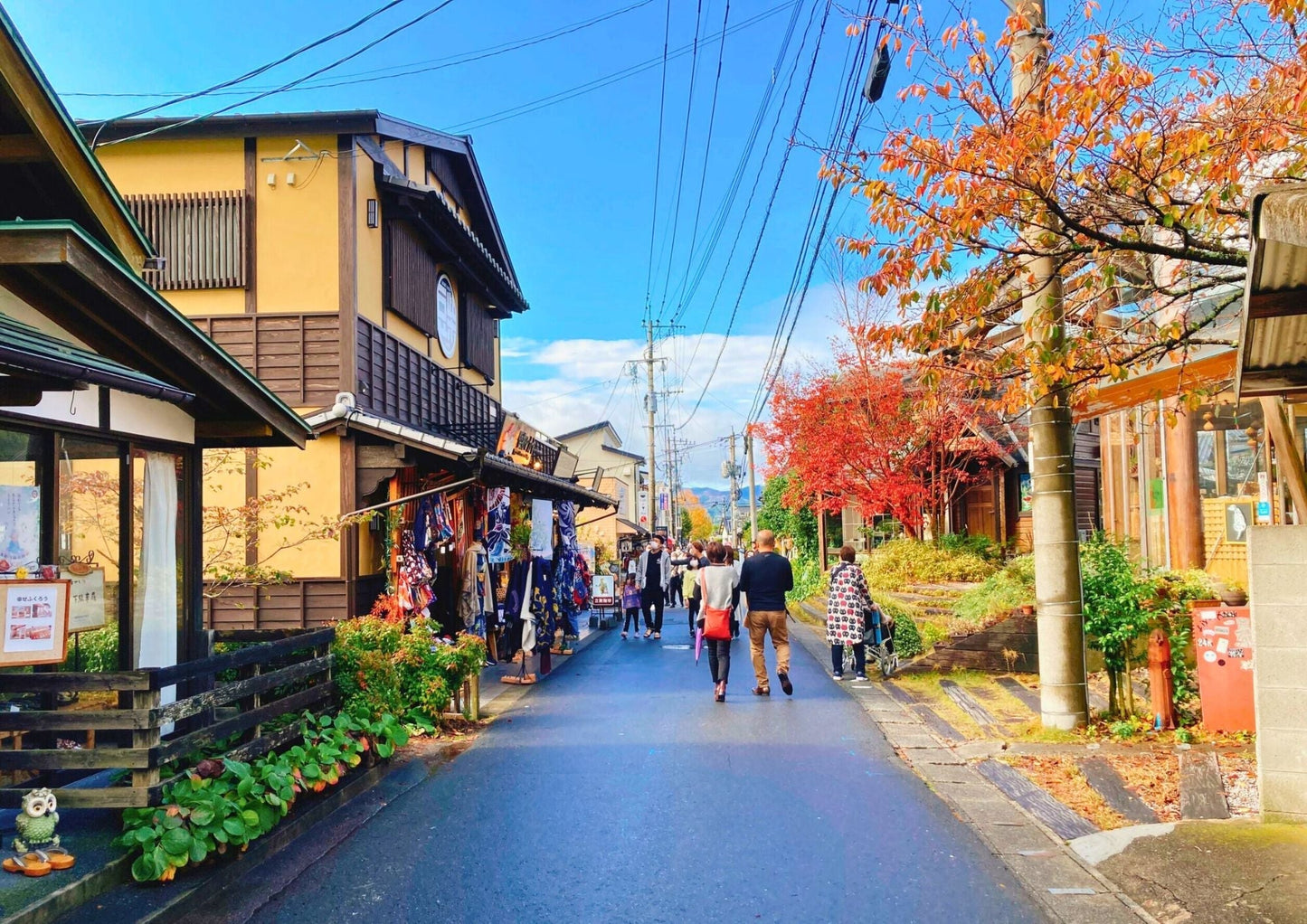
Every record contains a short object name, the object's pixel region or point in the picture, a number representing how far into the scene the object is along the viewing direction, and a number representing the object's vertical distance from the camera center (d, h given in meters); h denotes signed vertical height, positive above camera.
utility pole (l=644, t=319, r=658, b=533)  45.16 +5.83
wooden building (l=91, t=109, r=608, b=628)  12.48 +3.36
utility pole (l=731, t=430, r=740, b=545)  55.51 +2.01
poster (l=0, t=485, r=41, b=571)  5.90 +0.07
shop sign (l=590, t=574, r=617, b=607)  22.81 -1.62
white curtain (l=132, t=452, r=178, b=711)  7.11 -0.32
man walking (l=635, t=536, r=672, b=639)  19.75 -1.26
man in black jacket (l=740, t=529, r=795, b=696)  11.30 -0.85
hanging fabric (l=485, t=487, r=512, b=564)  13.54 -0.01
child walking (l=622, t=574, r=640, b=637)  20.20 -1.60
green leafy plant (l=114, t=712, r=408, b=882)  5.11 -1.61
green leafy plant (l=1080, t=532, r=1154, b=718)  8.73 -1.02
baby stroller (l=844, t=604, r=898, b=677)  12.80 -1.64
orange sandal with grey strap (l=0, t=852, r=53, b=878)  4.71 -1.62
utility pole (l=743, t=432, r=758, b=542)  38.11 +0.97
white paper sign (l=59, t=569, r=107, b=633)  6.43 -0.45
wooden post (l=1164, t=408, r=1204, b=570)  12.68 +0.22
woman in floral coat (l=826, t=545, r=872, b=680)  12.16 -1.14
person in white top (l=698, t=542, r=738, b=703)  11.29 -0.95
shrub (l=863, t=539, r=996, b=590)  18.23 -0.99
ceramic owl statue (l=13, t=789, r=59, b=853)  4.85 -1.45
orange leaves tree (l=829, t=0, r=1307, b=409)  6.32 +2.27
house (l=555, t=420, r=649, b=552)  66.69 +4.54
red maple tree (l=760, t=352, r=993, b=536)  20.00 +1.56
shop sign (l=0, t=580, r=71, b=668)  5.65 -0.51
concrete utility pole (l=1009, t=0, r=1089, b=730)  8.34 -0.25
